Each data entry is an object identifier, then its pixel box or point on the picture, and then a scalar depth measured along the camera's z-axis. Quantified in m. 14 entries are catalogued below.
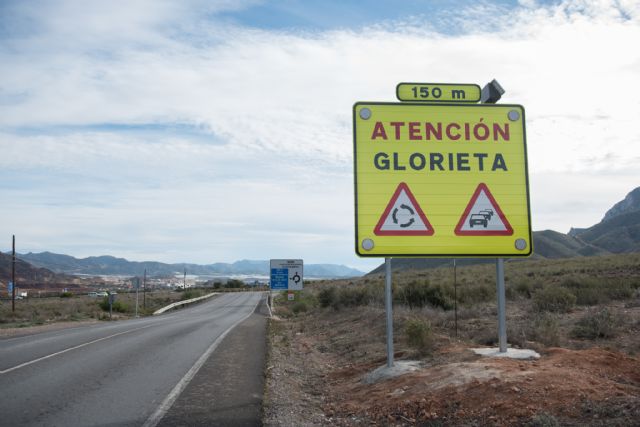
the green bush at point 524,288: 22.08
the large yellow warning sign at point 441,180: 8.95
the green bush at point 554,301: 16.73
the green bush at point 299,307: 36.55
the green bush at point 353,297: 27.45
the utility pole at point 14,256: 42.39
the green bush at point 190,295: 77.26
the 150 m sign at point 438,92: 9.35
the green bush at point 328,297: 30.26
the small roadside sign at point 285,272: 30.62
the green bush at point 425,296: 20.73
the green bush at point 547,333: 11.09
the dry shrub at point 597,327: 12.15
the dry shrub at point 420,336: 10.38
